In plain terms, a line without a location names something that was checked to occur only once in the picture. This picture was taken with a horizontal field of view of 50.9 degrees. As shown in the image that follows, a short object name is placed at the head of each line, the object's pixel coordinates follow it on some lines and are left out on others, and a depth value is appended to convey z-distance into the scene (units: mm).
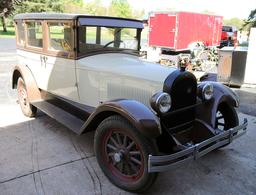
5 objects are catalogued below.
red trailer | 12016
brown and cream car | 2641
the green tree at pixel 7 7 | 26875
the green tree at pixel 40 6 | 28678
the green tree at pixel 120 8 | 48094
